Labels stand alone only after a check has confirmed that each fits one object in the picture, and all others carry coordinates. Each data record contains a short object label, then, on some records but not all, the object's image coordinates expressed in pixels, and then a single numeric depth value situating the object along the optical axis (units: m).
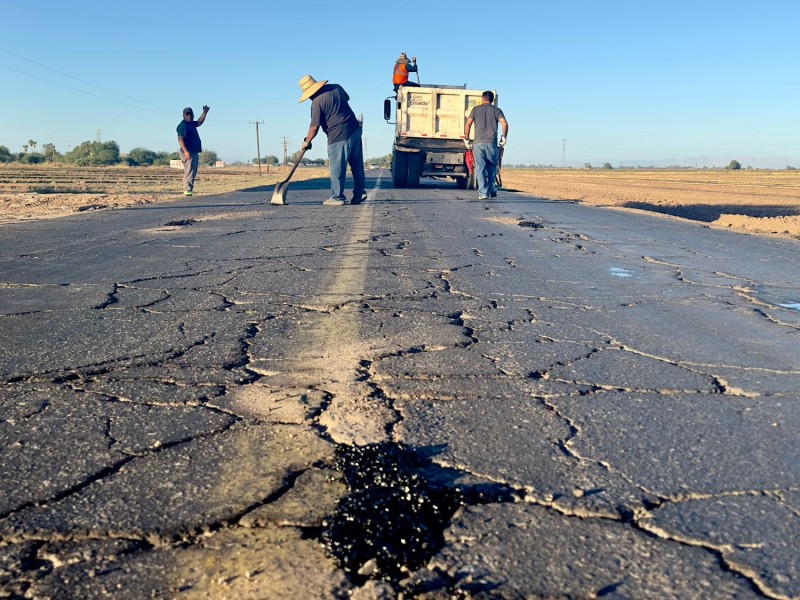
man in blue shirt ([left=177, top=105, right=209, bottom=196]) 15.23
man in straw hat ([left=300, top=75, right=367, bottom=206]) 12.05
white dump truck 20.72
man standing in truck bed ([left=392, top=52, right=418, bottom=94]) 21.91
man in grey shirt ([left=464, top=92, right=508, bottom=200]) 14.09
